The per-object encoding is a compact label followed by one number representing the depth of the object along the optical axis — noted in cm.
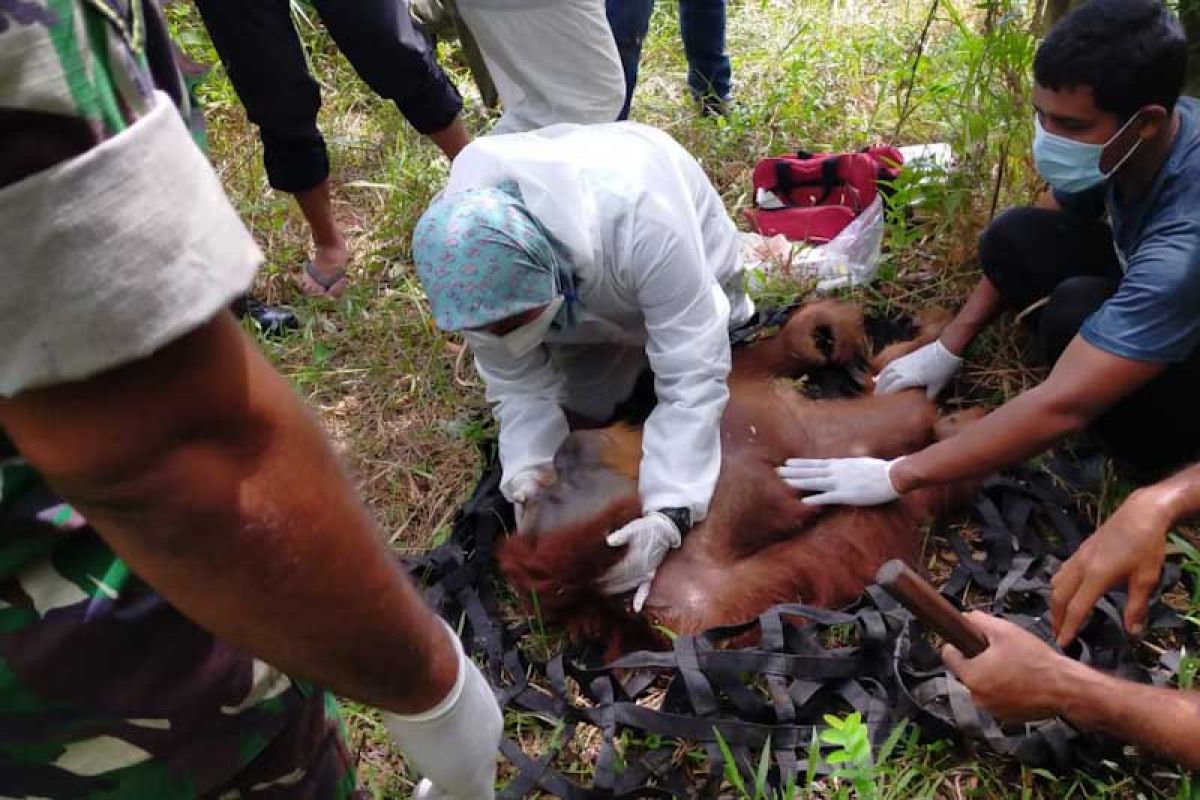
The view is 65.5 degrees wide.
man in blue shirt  200
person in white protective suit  221
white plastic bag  317
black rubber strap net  189
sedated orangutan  224
